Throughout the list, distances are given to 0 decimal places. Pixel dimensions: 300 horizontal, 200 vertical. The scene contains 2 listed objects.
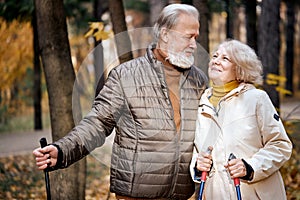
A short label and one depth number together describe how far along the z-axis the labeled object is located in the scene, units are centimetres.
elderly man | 332
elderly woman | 321
